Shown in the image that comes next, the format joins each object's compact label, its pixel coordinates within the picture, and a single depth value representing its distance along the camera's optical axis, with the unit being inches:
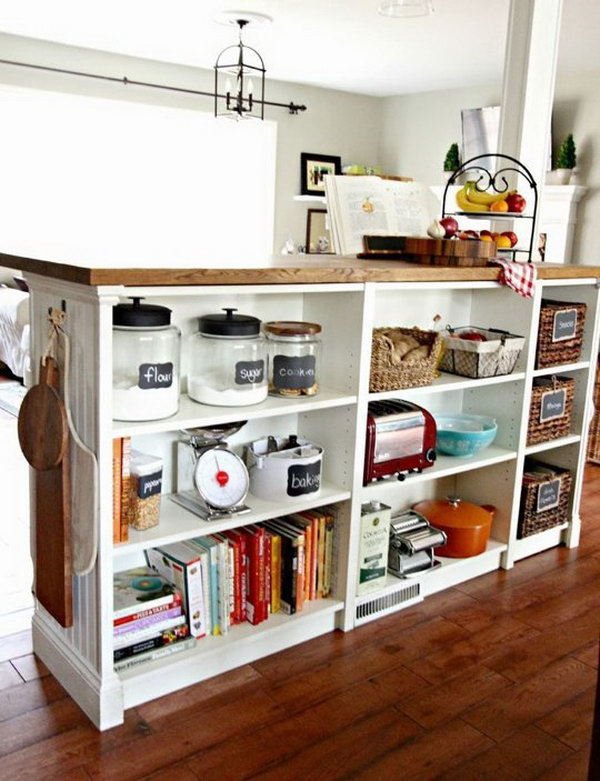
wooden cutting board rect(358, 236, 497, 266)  103.0
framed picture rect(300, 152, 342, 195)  292.2
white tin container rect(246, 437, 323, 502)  91.5
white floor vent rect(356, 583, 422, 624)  101.6
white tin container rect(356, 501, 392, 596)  99.3
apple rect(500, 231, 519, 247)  116.1
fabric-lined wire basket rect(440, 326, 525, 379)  108.3
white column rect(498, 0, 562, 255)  122.3
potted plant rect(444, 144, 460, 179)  261.1
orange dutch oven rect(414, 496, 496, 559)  112.7
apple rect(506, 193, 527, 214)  113.2
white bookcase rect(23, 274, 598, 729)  75.9
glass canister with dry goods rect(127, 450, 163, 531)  80.4
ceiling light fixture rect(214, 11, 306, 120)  189.9
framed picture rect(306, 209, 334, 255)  299.4
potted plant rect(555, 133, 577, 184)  230.8
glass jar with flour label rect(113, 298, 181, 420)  77.5
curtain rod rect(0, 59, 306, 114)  232.4
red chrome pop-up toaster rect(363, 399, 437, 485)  98.0
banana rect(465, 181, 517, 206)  115.5
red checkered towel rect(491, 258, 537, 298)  105.5
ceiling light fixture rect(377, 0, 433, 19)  134.6
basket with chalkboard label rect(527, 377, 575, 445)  119.3
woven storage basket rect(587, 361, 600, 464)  173.9
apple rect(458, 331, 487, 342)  112.0
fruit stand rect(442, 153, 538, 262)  113.4
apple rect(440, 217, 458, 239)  110.7
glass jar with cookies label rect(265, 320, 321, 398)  90.5
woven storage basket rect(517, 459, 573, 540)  121.4
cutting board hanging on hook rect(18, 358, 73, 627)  76.8
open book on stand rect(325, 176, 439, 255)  116.2
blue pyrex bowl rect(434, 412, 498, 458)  111.4
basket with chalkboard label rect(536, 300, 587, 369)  115.8
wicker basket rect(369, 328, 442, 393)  96.2
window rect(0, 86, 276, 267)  247.8
